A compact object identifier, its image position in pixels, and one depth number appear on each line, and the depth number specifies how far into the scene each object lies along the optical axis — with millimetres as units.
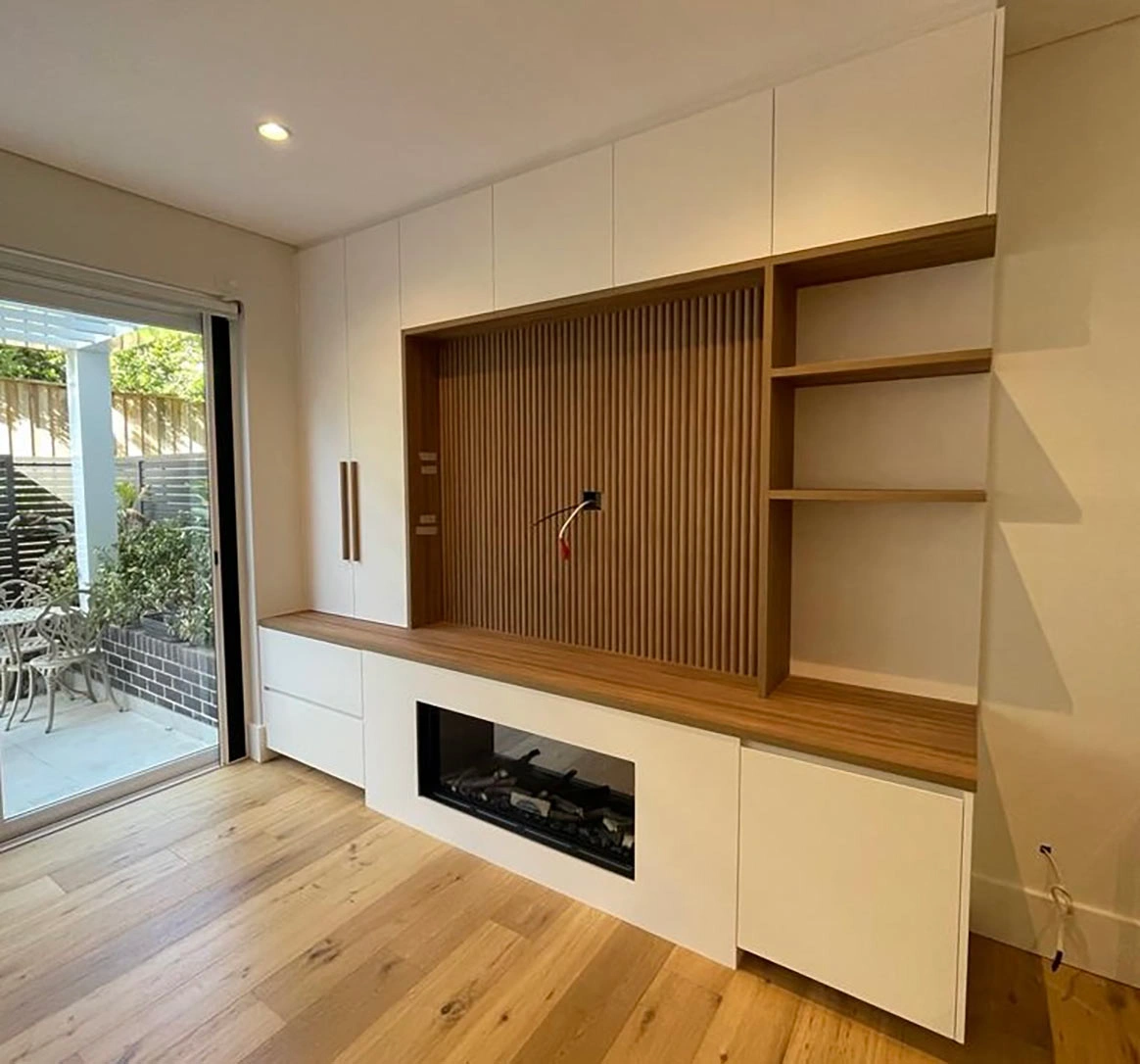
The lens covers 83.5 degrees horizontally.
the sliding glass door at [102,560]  2539
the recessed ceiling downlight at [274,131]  2088
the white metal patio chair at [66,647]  2680
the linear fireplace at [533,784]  2189
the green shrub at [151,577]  2707
